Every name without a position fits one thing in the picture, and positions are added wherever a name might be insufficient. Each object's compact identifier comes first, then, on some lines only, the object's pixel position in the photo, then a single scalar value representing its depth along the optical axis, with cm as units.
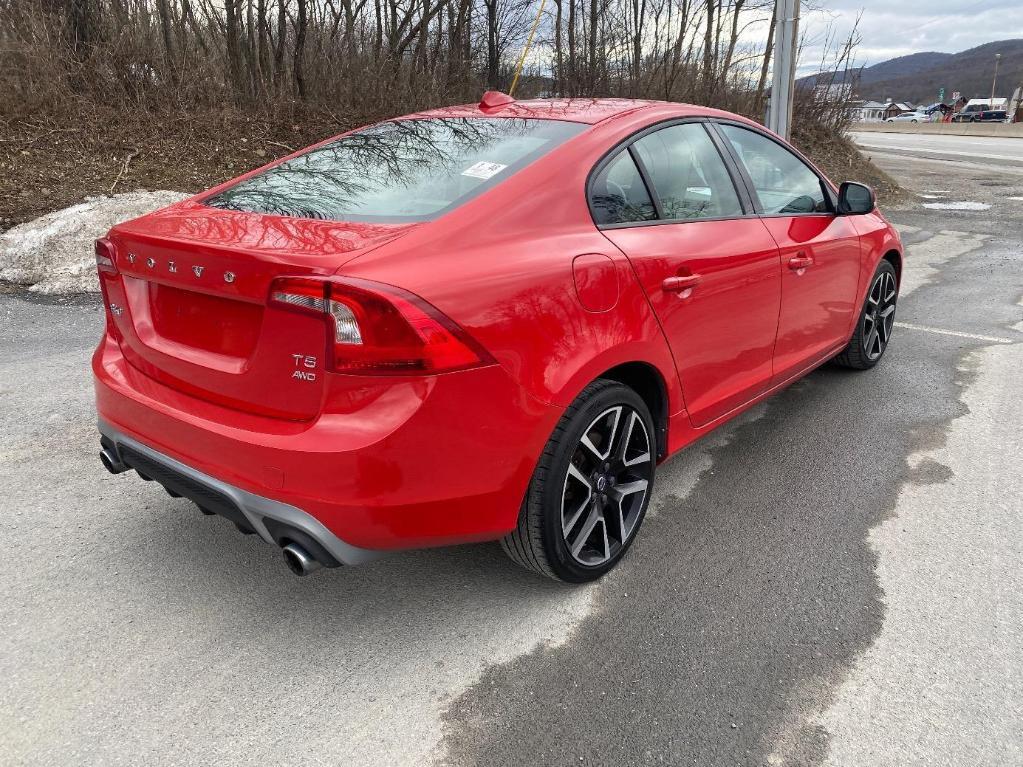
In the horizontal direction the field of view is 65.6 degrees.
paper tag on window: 261
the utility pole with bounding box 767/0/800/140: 902
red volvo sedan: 208
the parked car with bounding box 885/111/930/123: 8669
